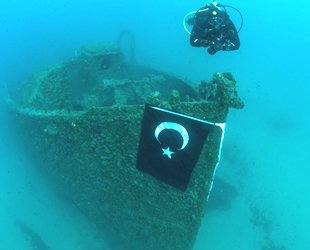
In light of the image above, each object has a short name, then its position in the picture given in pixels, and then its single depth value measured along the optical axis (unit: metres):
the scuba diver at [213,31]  4.54
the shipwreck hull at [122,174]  3.88
